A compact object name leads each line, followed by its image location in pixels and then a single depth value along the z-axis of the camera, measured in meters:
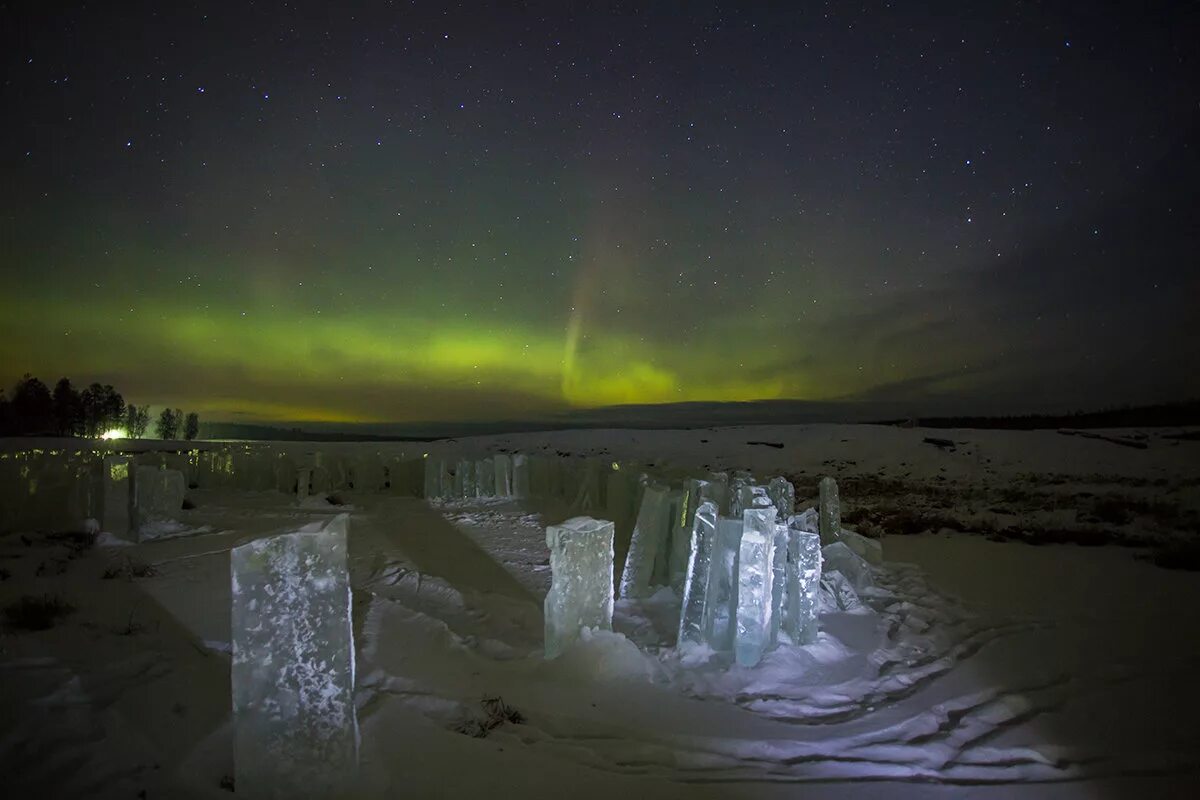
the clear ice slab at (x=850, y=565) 6.46
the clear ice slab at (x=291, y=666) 2.61
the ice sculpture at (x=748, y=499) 5.17
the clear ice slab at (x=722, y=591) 4.62
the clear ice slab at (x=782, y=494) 6.70
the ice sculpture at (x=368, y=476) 15.12
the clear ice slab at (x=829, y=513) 7.44
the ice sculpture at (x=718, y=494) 6.22
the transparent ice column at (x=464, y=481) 14.02
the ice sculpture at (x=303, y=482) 14.05
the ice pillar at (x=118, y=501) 8.49
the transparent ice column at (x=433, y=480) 14.01
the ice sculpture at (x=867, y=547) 7.46
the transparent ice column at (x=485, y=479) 14.09
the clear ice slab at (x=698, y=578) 4.80
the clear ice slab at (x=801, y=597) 4.80
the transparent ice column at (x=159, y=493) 8.95
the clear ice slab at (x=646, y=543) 6.20
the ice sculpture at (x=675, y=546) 6.11
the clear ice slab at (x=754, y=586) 4.41
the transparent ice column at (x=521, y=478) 14.02
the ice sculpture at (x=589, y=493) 11.84
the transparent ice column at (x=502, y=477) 14.11
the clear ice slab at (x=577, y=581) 4.46
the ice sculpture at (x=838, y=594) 5.80
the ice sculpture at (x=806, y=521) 5.31
